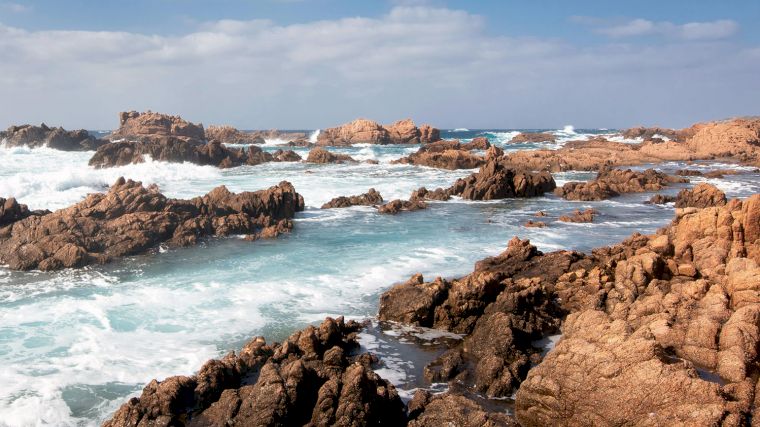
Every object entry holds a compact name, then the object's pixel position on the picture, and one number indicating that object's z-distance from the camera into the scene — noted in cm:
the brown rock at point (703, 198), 2592
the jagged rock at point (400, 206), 2686
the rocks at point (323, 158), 5425
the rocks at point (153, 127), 8106
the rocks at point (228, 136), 9102
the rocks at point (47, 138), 6344
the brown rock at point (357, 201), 2862
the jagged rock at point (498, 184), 3170
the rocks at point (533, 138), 9189
